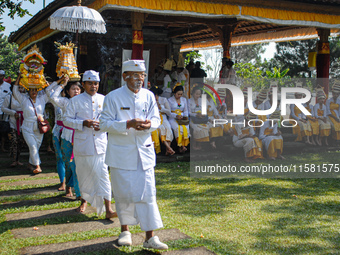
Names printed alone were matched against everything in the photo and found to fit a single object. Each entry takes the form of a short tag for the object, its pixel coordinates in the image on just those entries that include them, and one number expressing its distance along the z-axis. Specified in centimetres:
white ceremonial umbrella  752
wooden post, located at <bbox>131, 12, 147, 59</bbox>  1012
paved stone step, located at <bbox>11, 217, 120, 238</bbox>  480
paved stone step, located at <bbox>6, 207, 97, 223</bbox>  541
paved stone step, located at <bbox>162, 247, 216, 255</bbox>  403
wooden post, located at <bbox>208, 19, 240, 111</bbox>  1487
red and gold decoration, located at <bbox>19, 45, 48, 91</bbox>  734
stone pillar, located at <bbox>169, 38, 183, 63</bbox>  1689
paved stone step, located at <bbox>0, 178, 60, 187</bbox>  741
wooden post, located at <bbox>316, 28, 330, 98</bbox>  1355
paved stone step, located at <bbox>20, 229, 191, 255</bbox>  419
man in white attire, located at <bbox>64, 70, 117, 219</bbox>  534
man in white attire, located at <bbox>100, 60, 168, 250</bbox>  418
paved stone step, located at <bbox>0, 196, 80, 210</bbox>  608
